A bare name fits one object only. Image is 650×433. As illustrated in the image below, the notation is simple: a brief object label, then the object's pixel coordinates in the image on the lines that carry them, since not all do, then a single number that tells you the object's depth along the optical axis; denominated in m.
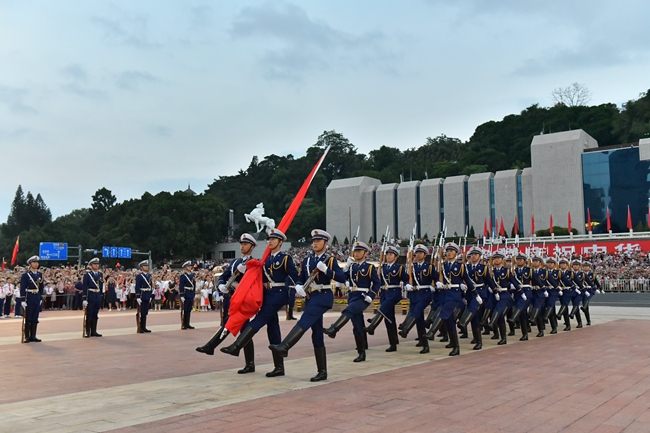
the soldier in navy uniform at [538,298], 13.58
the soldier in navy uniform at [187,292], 15.61
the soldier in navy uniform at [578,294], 15.51
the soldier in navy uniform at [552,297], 14.28
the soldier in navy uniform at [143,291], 14.63
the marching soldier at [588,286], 15.98
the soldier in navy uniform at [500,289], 11.80
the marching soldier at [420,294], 10.36
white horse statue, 52.19
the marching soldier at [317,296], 7.18
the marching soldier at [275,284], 7.61
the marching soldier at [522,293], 12.60
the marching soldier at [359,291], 9.33
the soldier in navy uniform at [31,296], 12.74
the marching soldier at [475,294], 10.62
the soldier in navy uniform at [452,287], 9.84
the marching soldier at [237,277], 7.91
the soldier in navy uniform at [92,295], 13.54
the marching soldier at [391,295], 10.40
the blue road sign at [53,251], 44.00
